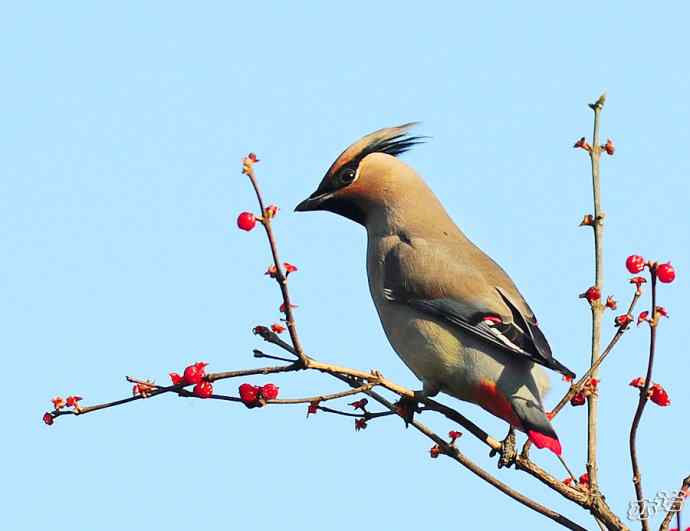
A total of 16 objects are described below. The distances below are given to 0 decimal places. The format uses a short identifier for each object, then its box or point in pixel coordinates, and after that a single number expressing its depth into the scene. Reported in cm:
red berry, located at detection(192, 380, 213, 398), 522
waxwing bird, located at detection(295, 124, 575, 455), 709
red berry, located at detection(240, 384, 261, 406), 531
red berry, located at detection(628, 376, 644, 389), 566
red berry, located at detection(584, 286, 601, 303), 616
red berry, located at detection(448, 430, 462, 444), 596
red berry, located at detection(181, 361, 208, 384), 525
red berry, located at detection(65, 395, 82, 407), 522
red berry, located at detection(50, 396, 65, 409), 526
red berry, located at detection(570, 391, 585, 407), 619
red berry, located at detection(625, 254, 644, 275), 580
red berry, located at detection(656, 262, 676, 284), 586
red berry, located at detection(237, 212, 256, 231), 526
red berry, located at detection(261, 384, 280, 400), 542
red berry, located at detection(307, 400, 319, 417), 552
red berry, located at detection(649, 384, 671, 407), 574
